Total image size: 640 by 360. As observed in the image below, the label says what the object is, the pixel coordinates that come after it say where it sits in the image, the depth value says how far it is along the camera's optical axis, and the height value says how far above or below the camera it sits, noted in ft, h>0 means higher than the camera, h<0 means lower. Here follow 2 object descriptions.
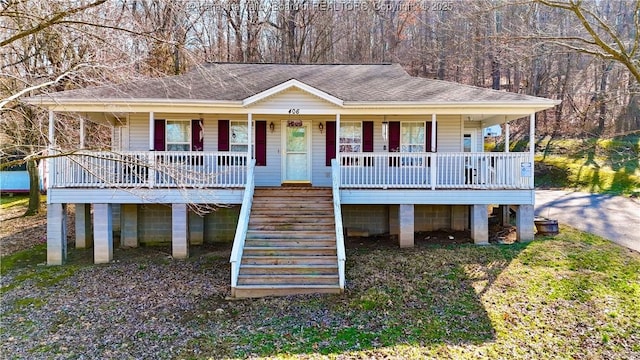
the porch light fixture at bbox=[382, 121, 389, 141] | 40.91 +4.71
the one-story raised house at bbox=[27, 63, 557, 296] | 30.27 +0.31
